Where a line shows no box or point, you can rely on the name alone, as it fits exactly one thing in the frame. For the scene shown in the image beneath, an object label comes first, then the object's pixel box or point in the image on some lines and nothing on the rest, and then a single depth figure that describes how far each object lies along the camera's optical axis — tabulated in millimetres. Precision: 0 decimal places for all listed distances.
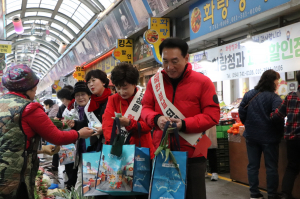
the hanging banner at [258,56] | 4453
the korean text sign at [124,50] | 10070
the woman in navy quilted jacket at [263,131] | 3998
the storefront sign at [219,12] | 4746
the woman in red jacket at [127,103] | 2664
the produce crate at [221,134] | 6062
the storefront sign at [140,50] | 8812
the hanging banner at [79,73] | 17219
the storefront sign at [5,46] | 10398
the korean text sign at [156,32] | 7297
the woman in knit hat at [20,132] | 2154
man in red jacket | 2016
